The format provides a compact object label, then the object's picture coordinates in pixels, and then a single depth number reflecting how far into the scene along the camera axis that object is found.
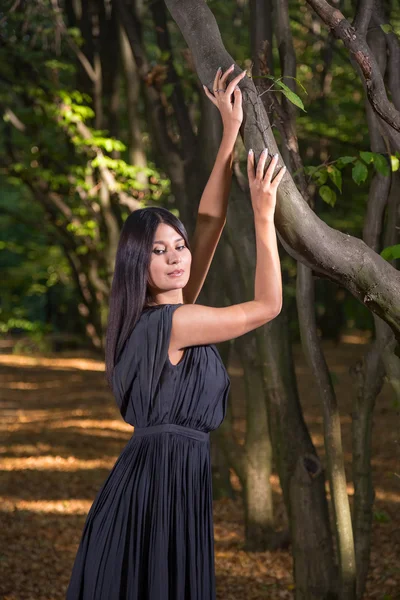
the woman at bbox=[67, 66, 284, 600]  5.53
